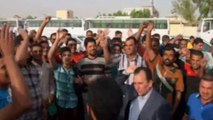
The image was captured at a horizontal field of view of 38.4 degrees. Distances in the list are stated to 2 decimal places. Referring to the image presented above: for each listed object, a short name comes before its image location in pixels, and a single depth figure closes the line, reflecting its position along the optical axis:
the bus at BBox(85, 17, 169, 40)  23.65
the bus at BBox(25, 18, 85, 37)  24.37
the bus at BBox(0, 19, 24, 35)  23.06
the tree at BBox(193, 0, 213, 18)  29.51
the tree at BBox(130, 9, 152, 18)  43.54
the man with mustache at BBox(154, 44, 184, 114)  4.04
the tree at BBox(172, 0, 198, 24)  33.30
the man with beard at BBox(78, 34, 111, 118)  4.47
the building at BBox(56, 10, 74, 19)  47.77
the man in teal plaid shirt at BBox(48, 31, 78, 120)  4.14
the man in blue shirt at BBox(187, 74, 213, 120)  3.03
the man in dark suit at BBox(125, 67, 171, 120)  2.62
